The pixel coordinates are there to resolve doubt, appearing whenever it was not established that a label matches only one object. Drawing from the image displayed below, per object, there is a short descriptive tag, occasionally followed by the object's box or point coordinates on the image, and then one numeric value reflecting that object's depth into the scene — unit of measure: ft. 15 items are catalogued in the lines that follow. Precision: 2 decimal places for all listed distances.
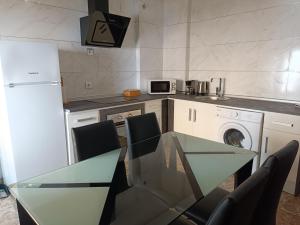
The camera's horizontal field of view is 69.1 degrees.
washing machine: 7.92
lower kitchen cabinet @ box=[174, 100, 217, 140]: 9.28
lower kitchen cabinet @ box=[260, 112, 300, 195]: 7.00
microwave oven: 11.27
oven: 8.79
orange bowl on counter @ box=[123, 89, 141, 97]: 10.69
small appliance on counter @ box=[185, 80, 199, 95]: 11.39
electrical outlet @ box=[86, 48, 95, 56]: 9.75
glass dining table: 3.35
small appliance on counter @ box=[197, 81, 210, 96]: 11.10
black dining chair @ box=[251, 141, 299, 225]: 3.39
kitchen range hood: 8.46
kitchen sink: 9.72
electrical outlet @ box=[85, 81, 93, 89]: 9.89
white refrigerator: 6.34
